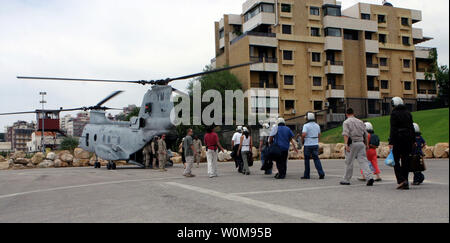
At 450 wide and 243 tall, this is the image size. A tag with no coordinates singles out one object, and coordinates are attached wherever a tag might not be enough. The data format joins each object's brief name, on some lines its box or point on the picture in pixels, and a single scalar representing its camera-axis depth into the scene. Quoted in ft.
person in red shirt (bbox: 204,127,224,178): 44.00
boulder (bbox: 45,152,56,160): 92.66
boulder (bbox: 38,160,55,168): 90.48
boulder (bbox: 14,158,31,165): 89.86
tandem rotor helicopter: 63.52
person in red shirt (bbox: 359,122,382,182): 33.96
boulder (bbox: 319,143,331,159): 85.79
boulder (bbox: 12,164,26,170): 88.81
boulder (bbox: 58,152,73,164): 92.22
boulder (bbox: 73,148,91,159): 94.43
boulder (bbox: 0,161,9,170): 88.54
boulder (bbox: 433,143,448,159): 70.90
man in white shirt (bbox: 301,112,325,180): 36.45
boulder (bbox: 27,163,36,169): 90.63
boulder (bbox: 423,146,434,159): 72.79
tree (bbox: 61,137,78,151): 276.21
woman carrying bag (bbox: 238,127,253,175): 45.52
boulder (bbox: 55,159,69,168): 90.89
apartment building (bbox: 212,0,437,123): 148.46
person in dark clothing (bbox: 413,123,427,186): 28.99
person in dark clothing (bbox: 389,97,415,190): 25.36
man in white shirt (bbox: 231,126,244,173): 49.95
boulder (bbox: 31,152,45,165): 92.03
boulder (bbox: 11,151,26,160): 94.75
